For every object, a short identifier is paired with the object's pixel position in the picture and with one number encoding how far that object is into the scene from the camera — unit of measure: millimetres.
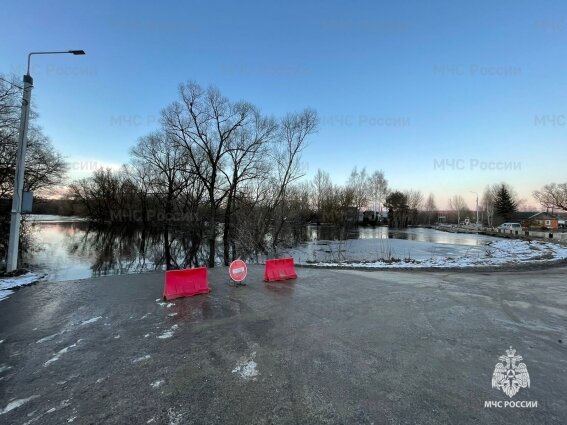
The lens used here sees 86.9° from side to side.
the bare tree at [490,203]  76375
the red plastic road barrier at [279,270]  9742
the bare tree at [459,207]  116000
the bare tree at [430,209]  110812
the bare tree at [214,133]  30281
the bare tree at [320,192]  71125
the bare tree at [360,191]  72481
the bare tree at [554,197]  67088
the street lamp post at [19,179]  9578
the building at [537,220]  55750
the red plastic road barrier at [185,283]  7574
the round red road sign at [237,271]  8945
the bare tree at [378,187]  78938
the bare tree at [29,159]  21531
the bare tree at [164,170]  45259
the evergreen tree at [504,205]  74188
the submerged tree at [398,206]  85500
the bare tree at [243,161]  32125
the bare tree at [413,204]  93225
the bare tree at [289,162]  31406
